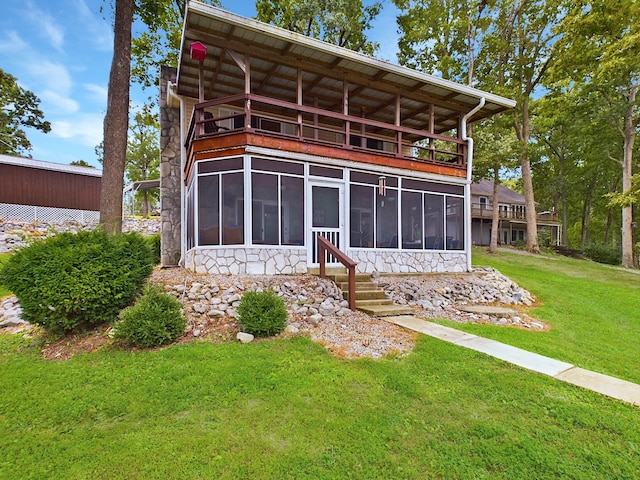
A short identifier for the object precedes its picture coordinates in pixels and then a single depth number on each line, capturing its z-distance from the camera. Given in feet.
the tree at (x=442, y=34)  58.08
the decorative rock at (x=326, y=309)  19.93
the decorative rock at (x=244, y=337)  15.69
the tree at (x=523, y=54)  57.21
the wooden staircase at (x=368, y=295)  21.16
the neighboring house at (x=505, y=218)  100.37
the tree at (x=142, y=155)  97.91
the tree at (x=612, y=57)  37.14
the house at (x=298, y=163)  24.82
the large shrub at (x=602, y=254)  71.67
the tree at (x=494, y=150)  55.77
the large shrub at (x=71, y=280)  15.17
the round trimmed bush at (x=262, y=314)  16.25
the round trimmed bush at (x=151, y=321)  14.57
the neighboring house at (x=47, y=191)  52.90
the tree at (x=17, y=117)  75.61
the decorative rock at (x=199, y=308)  18.19
